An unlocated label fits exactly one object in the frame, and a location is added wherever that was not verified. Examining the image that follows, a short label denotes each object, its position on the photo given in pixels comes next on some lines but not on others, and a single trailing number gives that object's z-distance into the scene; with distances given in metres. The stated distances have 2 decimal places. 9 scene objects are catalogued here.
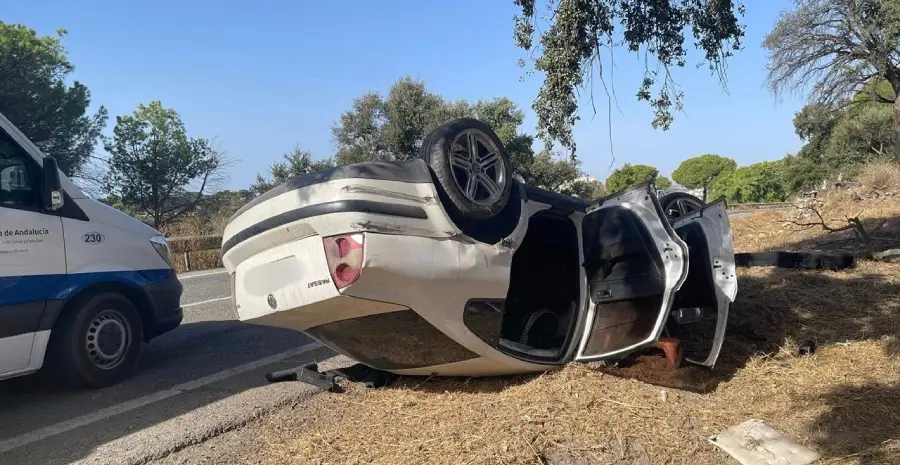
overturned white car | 3.35
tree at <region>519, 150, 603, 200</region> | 34.88
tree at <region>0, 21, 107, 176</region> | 23.58
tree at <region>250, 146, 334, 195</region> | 30.38
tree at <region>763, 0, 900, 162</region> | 17.61
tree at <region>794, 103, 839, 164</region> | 44.31
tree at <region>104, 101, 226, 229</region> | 29.00
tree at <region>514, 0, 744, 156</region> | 6.07
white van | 4.46
